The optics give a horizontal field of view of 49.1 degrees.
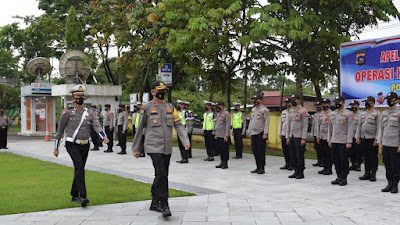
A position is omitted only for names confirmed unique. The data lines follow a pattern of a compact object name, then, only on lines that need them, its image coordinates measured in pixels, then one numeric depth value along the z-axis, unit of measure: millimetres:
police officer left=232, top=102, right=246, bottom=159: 15289
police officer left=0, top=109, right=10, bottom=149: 18900
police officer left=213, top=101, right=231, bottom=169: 12281
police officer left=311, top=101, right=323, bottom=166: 12030
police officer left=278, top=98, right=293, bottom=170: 11118
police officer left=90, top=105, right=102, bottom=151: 18339
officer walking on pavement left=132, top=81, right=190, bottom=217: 6496
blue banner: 12445
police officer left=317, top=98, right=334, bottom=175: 11172
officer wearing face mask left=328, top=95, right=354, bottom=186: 9289
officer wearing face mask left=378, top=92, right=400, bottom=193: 8391
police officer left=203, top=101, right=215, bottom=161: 14262
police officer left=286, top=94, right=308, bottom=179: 10258
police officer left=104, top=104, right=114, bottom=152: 17484
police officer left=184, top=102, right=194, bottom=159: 14679
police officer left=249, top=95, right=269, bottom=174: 11109
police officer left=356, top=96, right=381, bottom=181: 9836
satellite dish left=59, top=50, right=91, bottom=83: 26828
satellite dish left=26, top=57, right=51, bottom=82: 30516
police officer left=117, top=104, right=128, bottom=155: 16719
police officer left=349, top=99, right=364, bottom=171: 11512
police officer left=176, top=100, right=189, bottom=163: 13727
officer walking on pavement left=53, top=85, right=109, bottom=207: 7105
